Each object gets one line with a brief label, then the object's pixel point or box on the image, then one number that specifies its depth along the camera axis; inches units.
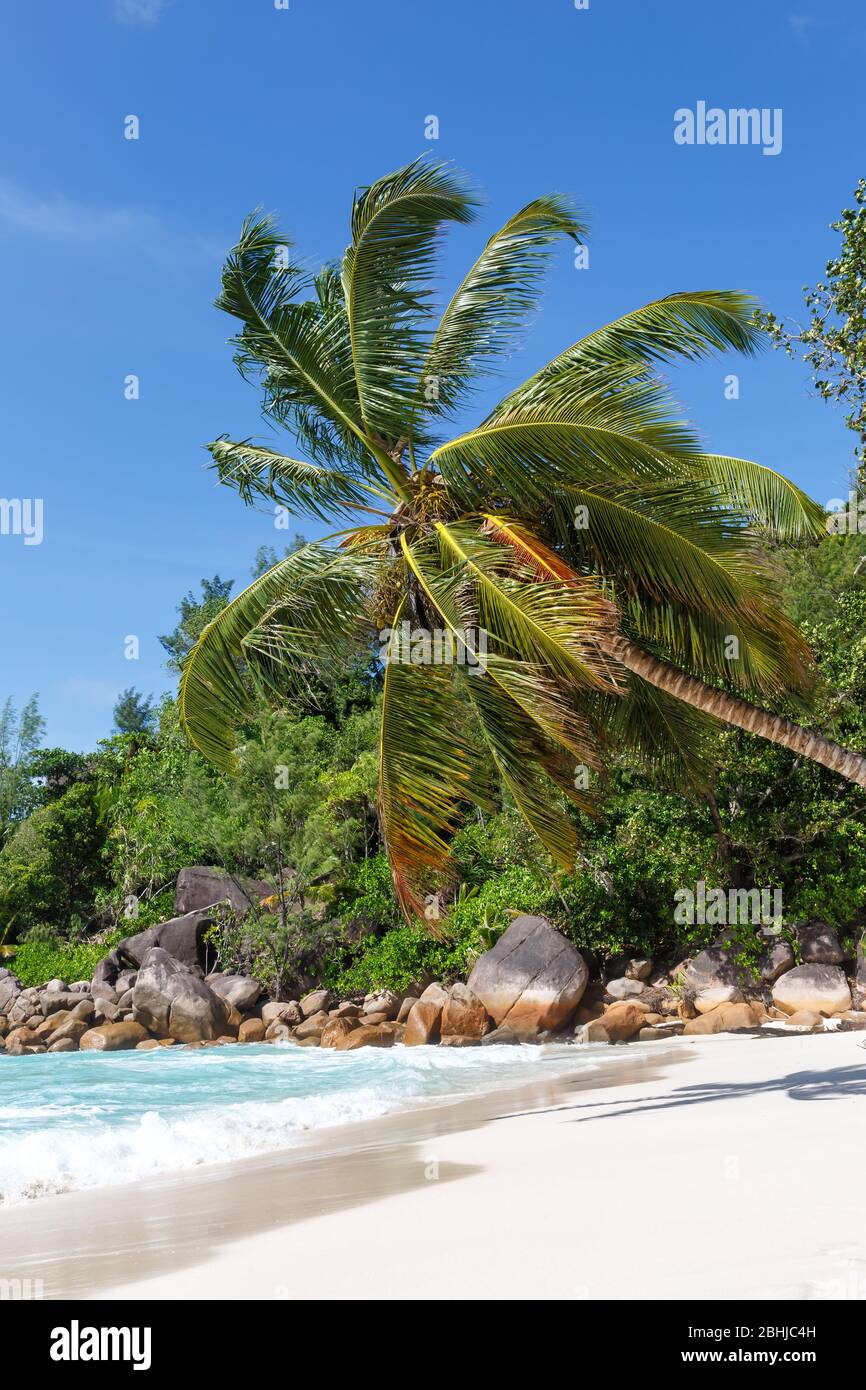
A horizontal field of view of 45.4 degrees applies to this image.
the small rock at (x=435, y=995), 834.8
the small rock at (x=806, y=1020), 633.0
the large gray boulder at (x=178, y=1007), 921.5
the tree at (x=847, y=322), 485.1
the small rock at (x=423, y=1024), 788.0
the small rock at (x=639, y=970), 838.5
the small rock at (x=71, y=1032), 984.9
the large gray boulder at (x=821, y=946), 756.0
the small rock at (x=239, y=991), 1005.2
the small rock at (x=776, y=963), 753.6
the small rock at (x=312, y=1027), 895.9
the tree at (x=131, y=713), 2603.3
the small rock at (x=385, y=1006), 912.8
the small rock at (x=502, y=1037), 744.3
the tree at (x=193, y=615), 1707.7
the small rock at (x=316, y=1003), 963.3
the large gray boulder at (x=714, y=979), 745.0
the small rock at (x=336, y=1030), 842.8
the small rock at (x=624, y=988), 804.6
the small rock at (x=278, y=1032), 917.8
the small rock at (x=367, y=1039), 800.9
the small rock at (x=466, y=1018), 768.3
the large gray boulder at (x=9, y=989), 1226.6
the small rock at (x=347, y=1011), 908.6
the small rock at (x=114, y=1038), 919.7
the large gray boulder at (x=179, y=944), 1149.1
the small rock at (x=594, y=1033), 703.1
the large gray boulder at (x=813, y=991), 692.7
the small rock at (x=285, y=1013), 947.0
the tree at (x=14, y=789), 1812.3
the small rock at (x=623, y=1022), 697.9
